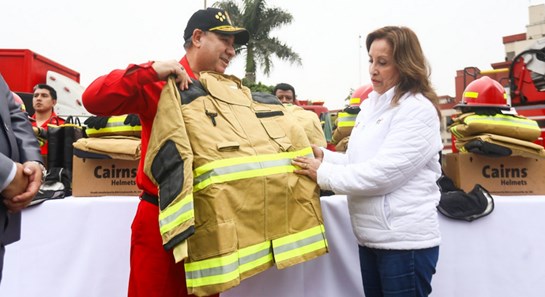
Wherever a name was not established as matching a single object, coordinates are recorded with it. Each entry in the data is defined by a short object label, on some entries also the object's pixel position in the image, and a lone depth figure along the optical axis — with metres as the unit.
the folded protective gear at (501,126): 2.68
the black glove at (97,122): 2.72
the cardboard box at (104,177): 2.68
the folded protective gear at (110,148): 2.58
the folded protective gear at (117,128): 2.72
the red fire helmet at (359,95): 4.69
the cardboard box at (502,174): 2.73
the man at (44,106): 4.23
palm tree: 20.66
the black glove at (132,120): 2.72
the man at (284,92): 5.21
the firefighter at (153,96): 1.58
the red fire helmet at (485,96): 3.01
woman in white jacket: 1.68
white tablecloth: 2.39
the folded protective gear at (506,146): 2.60
